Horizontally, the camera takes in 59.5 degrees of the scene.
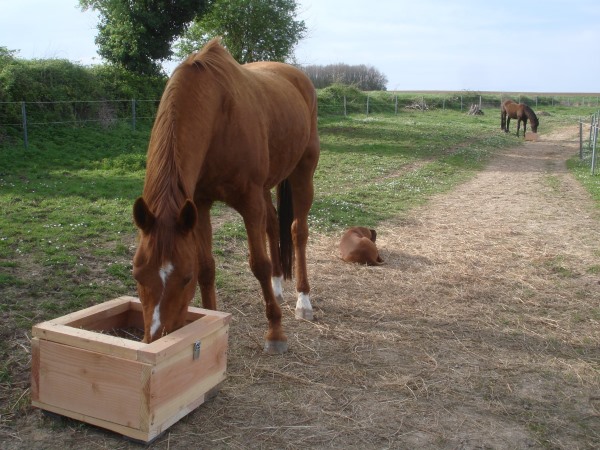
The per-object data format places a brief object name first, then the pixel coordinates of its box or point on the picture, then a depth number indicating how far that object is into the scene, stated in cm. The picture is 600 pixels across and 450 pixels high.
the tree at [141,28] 1825
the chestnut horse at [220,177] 273
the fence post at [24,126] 1310
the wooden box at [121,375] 271
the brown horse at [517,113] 2748
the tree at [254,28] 2484
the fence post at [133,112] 1709
